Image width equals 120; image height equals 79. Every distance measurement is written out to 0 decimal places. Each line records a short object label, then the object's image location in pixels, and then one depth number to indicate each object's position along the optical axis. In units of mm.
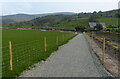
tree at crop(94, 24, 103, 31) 68508
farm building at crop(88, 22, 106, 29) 74688
